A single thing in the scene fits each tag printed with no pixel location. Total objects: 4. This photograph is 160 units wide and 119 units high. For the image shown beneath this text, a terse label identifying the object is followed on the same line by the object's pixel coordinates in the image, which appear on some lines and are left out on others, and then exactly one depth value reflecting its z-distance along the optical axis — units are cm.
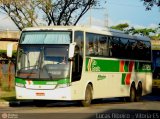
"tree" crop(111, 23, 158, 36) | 11610
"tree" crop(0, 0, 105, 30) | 4272
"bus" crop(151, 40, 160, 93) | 3584
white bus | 2131
